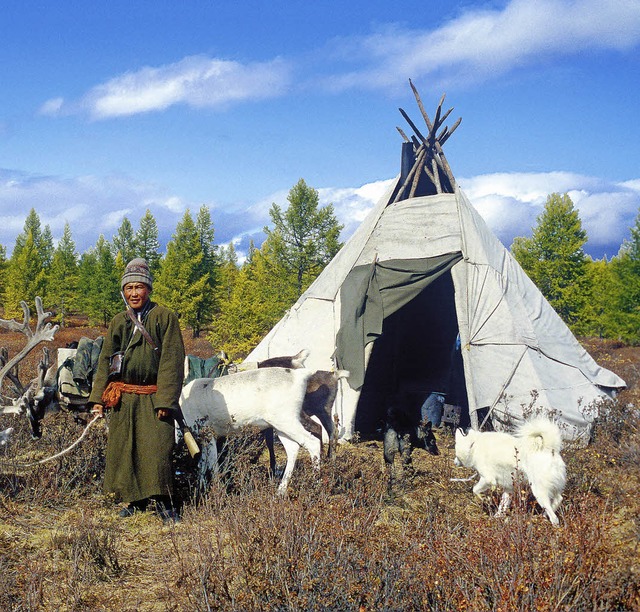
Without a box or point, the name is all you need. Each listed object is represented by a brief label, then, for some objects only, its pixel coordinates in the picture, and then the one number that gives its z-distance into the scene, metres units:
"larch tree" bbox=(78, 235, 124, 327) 32.91
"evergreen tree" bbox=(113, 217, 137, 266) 40.57
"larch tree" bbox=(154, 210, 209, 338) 28.92
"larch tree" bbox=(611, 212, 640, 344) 28.52
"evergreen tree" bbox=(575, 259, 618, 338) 28.25
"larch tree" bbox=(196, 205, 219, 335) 30.72
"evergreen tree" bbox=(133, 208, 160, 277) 35.59
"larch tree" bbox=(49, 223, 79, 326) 38.59
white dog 4.59
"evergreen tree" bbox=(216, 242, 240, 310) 31.98
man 4.79
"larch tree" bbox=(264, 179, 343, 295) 23.28
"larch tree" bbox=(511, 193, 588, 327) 27.28
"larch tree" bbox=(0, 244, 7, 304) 40.75
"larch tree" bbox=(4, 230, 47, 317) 36.34
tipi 7.83
